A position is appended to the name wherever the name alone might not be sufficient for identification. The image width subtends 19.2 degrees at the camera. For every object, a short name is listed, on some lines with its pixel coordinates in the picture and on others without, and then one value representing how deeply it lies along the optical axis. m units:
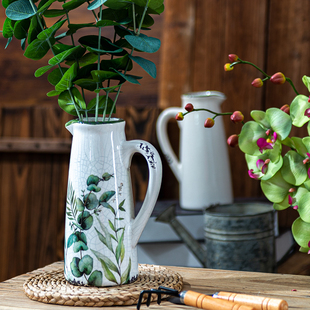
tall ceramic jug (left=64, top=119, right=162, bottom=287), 1.26
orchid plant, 1.28
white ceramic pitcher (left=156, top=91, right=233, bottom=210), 1.81
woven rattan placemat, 1.23
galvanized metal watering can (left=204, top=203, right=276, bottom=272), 1.50
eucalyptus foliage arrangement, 1.25
